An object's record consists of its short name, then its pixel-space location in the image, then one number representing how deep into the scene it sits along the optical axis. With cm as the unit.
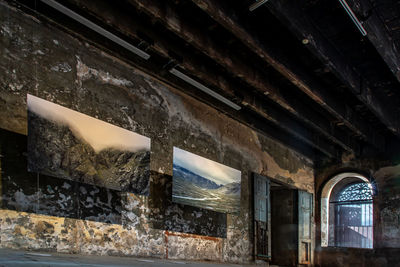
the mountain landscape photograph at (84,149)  421
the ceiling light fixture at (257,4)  399
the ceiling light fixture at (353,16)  410
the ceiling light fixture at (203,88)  577
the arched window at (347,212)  980
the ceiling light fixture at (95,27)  438
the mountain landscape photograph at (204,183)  594
